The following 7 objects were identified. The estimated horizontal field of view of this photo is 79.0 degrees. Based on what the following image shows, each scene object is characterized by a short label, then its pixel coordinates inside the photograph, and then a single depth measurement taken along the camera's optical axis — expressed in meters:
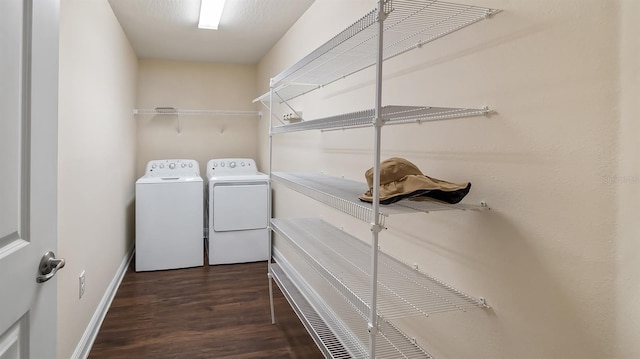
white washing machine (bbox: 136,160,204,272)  3.75
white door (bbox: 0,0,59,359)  0.83
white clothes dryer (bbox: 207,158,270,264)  3.95
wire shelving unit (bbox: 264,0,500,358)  1.21
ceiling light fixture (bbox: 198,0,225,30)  2.77
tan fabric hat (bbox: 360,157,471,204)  1.23
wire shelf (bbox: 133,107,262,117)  4.50
